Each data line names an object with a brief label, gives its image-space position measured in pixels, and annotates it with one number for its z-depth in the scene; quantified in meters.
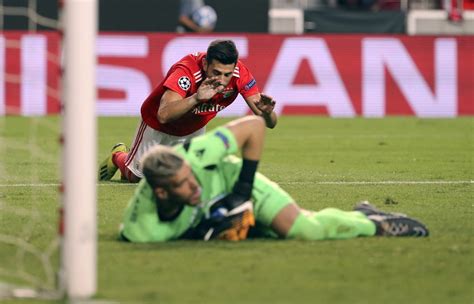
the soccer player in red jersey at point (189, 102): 20.83
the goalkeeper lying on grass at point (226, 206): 16.02
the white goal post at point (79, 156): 12.61
